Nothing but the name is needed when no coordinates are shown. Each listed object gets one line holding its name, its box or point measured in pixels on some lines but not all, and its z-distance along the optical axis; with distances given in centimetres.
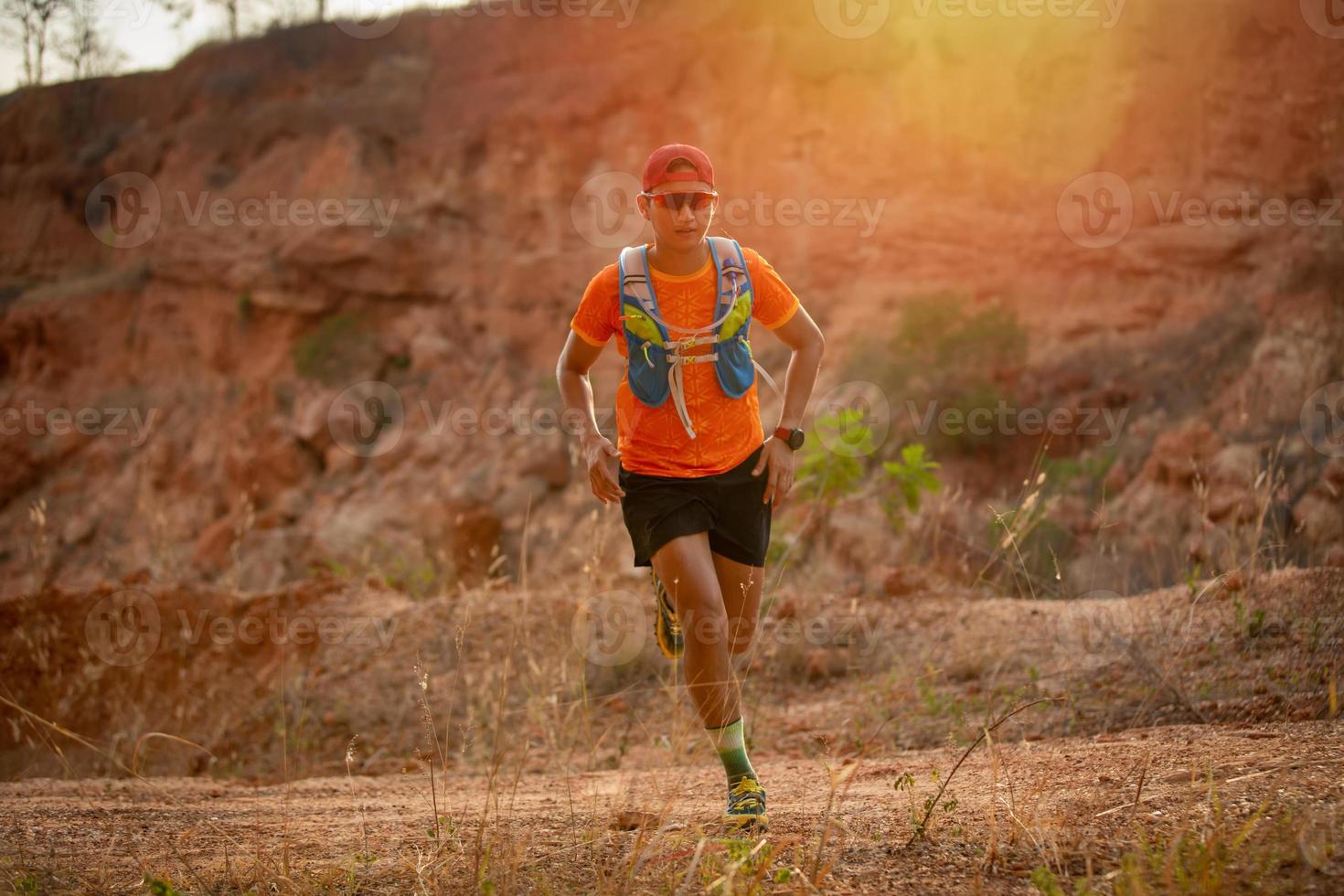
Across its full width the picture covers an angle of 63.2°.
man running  326
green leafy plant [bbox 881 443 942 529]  652
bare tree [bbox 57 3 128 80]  1872
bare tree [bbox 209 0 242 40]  1938
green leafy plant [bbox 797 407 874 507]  605
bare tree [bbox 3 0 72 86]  1627
